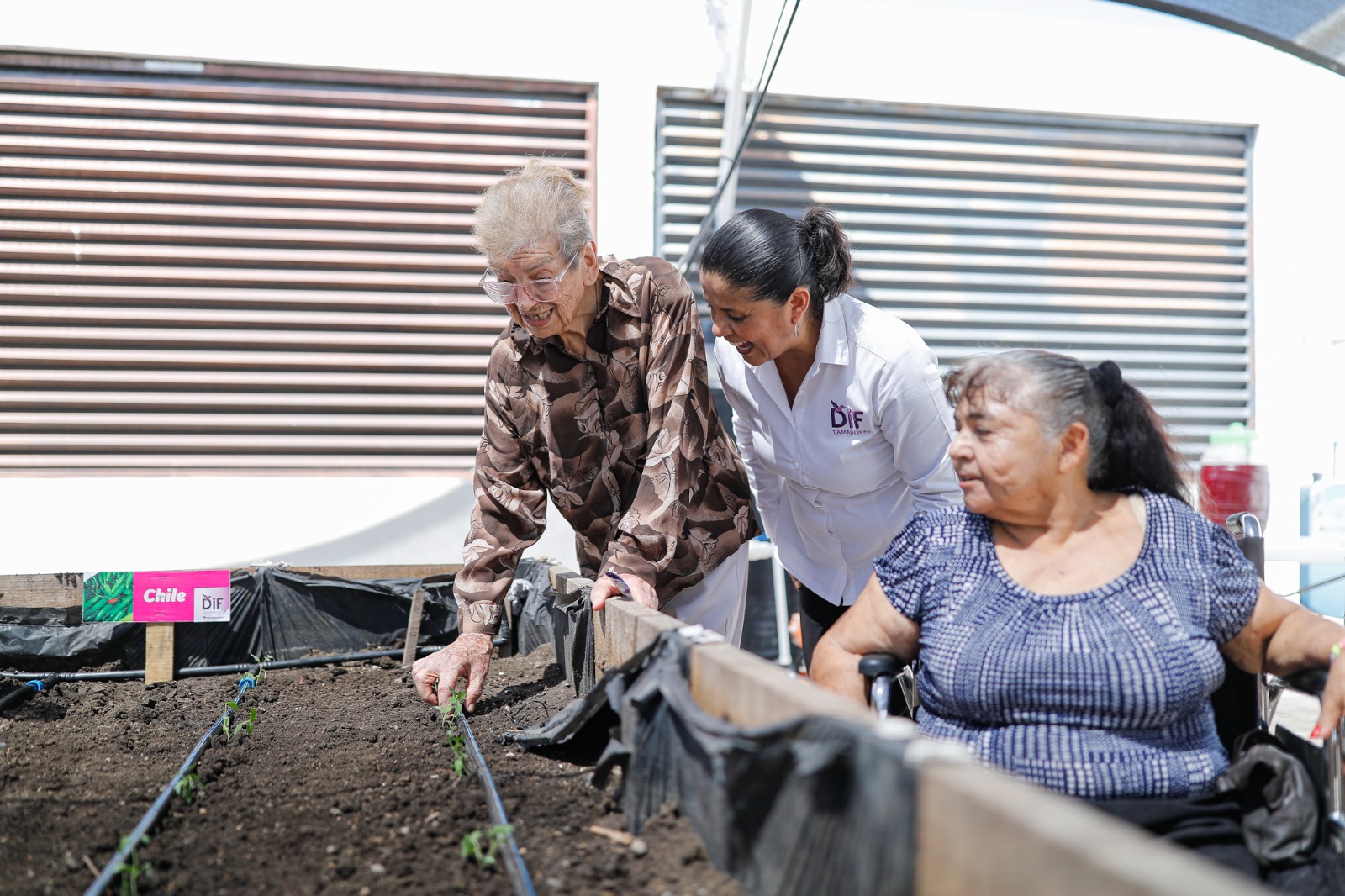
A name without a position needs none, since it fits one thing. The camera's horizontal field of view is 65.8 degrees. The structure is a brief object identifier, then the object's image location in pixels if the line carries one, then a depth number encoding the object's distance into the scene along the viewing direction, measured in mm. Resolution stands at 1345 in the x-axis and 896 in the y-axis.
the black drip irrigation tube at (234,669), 3848
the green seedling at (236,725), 2873
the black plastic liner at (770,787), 1138
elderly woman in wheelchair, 1689
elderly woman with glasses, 2320
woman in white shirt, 2404
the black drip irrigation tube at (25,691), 3287
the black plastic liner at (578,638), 2738
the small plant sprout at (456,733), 2326
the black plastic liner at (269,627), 3914
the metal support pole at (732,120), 5391
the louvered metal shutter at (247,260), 5316
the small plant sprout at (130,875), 1654
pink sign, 3818
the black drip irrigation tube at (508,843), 1554
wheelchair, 1678
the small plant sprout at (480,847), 1682
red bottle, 4016
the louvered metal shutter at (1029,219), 5855
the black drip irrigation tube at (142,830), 1643
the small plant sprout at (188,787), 2201
